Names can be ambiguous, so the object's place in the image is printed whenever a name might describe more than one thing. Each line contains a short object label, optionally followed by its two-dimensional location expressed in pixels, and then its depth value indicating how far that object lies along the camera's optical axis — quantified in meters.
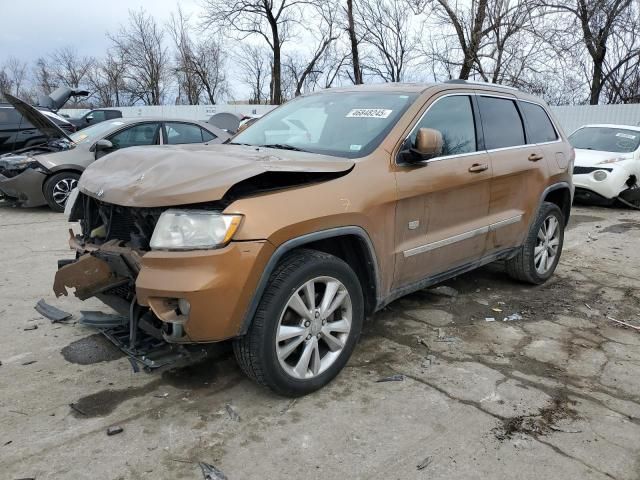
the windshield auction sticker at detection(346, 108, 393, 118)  3.65
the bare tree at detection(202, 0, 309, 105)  29.48
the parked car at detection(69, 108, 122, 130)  19.81
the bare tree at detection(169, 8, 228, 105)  40.59
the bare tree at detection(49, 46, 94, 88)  51.31
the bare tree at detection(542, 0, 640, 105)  23.55
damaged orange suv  2.64
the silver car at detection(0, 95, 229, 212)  8.51
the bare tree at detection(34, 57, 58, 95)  52.53
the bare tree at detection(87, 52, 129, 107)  45.21
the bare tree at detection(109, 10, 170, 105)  40.91
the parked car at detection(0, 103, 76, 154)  11.50
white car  10.02
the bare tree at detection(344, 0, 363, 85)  28.28
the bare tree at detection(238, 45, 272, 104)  45.85
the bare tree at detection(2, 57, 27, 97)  50.62
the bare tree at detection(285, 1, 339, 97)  31.13
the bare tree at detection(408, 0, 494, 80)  23.24
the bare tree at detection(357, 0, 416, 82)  31.37
